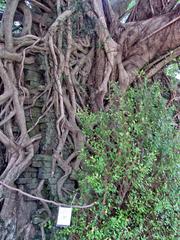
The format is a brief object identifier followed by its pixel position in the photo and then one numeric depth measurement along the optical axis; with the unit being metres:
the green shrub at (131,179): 1.68
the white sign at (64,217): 1.74
